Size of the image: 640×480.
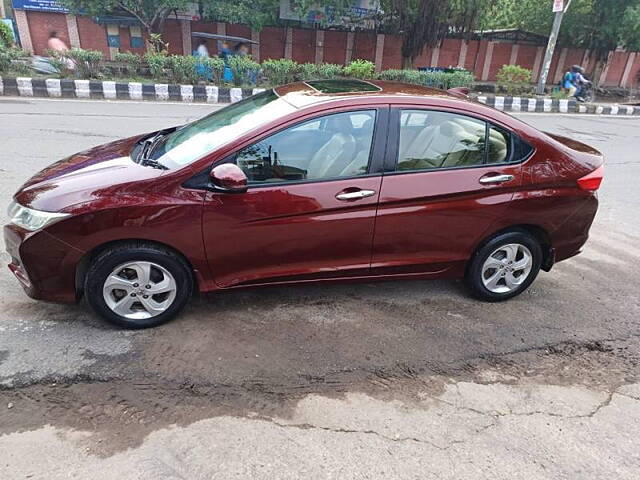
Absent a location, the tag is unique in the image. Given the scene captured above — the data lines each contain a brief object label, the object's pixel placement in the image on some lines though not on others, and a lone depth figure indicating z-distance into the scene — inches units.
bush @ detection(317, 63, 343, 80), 633.6
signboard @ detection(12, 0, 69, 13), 844.0
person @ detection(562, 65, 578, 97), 790.5
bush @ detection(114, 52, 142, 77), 602.5
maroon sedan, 114.1
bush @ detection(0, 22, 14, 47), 600.7
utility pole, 673.0
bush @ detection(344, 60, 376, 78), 658.8
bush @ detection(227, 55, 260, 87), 609.0
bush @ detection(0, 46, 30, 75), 534.3
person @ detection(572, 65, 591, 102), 794.2
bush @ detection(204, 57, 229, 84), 594.2
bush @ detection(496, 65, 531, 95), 761.0
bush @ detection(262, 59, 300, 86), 622.5
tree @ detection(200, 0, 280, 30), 769.6
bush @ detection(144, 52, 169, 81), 585.9
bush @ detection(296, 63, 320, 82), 631.8
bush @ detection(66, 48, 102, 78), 559.2
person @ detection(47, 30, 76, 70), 877.8
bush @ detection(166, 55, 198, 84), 586.2
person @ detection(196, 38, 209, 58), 677.8
